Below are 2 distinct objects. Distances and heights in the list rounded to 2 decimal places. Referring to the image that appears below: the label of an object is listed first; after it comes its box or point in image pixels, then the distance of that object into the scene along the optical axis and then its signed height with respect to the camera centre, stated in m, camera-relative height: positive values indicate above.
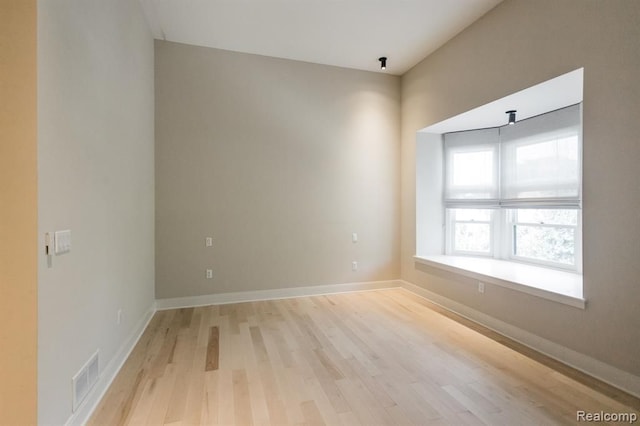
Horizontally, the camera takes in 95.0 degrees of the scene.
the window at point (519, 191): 3.22 +0.24
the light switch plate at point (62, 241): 1.50 -0.16
